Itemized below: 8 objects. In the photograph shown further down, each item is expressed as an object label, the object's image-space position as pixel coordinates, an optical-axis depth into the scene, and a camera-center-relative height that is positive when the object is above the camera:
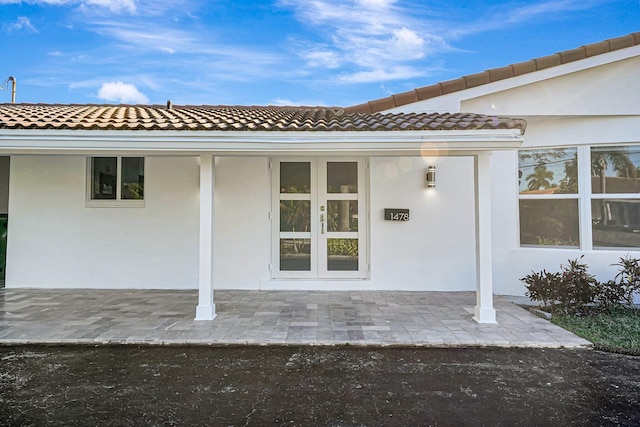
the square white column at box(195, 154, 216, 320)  5.55 -0.20
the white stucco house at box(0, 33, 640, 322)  7.06 +0.43
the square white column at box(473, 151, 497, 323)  5.48 -0.19
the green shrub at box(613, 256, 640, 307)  6.03 -0.96
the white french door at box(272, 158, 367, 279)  7.94 +0.07
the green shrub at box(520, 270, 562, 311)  6.12 -1.10
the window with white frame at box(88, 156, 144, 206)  7.94 +1.01
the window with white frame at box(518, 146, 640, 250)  6.98 +0.51
